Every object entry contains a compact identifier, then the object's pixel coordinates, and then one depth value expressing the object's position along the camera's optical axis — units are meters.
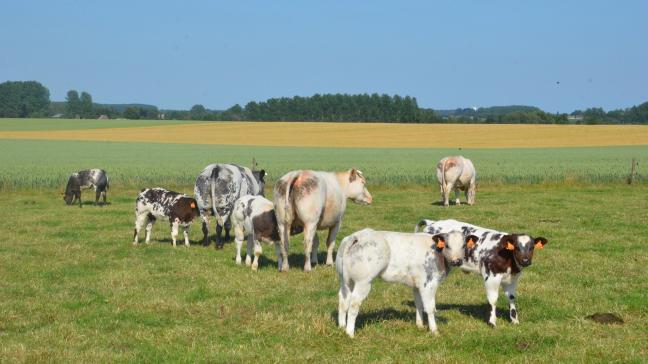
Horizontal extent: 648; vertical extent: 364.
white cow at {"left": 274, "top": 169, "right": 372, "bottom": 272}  14.89
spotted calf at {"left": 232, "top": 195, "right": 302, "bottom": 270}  15.38
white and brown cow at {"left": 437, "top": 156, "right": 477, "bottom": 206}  28.55
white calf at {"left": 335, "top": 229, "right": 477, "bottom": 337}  9.84
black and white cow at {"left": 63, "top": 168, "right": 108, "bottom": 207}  28.88
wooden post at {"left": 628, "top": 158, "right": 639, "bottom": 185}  37.16
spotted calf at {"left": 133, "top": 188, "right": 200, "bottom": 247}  18.59
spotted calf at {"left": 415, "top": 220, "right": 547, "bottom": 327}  10.34
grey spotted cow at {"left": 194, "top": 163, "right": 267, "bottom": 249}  18.38
